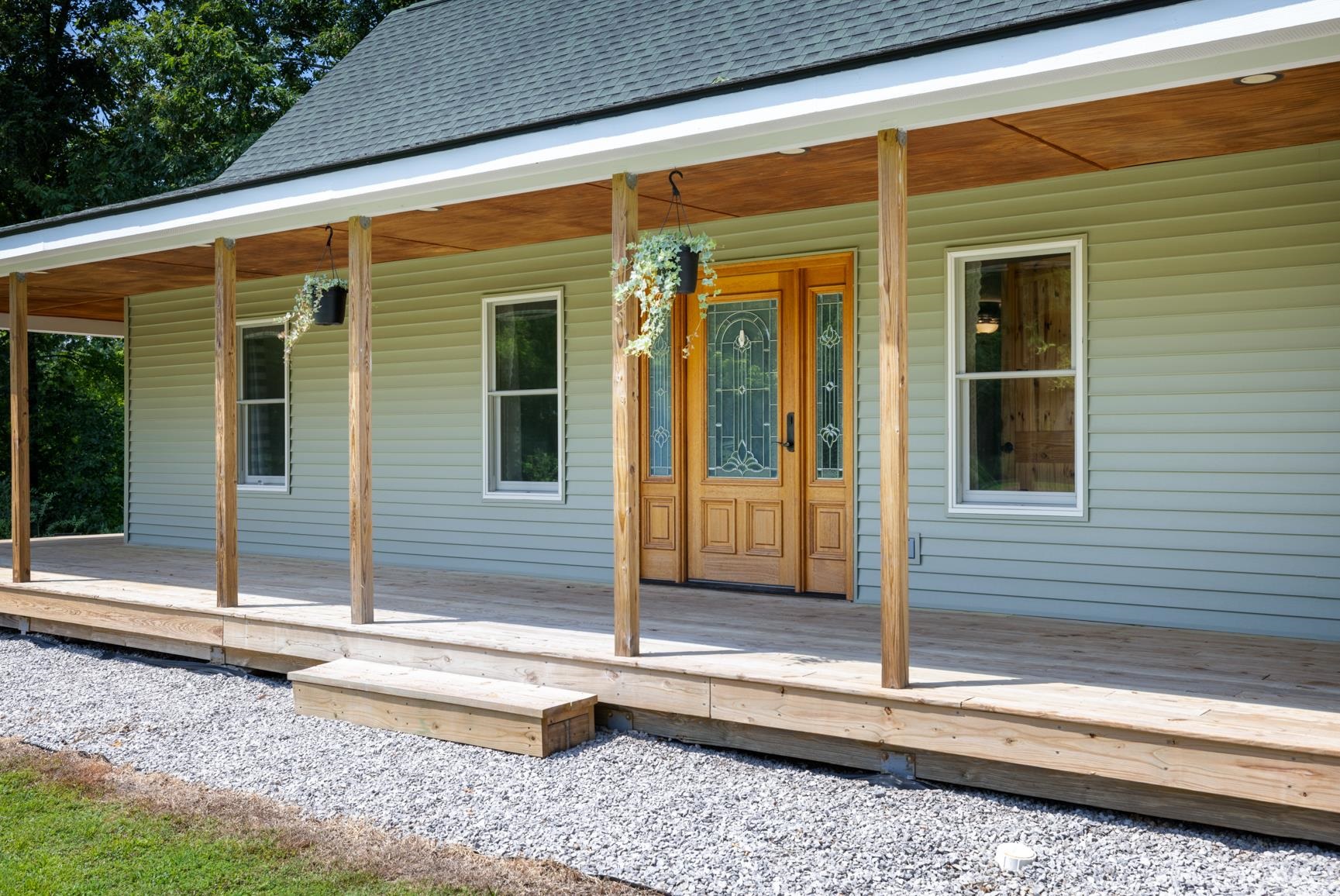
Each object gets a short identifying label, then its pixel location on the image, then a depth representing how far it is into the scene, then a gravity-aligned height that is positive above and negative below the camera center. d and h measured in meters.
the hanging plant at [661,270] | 4.89 +0.70
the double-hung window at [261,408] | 9.77 +0.25
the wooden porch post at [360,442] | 5.94 -0.03
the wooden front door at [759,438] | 6.79 -0.03
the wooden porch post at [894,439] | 4.27 -0.02
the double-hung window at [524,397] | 8.00 +0.27
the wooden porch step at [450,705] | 4.79 -1.17
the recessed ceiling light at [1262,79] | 3.94 +1.20
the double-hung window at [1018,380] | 5.96 +0.28
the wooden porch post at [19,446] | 7.75 -0.06
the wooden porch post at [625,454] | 4.99 -0.08
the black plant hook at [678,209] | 5.29 +1.20
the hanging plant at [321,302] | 7.20 +0.84
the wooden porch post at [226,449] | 6.58 -0.07
